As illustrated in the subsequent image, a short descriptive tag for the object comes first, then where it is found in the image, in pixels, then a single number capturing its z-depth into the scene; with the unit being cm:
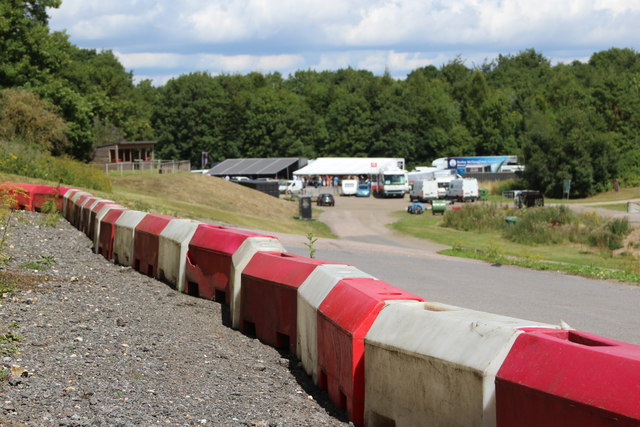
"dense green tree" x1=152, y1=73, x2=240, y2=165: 14175
